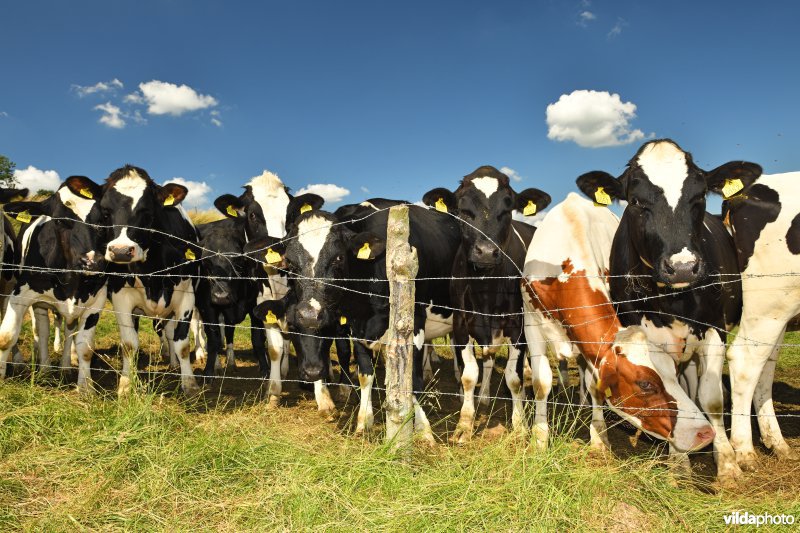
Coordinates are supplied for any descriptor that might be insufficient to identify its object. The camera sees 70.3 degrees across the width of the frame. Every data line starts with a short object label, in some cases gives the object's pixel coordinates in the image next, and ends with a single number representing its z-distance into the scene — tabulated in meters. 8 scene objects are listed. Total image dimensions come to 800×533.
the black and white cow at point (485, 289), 6.18
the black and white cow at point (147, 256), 6.36
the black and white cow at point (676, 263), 4.85
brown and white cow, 4.46
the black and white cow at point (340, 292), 5.54
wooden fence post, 4.14
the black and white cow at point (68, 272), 6.46
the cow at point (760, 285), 5.27
